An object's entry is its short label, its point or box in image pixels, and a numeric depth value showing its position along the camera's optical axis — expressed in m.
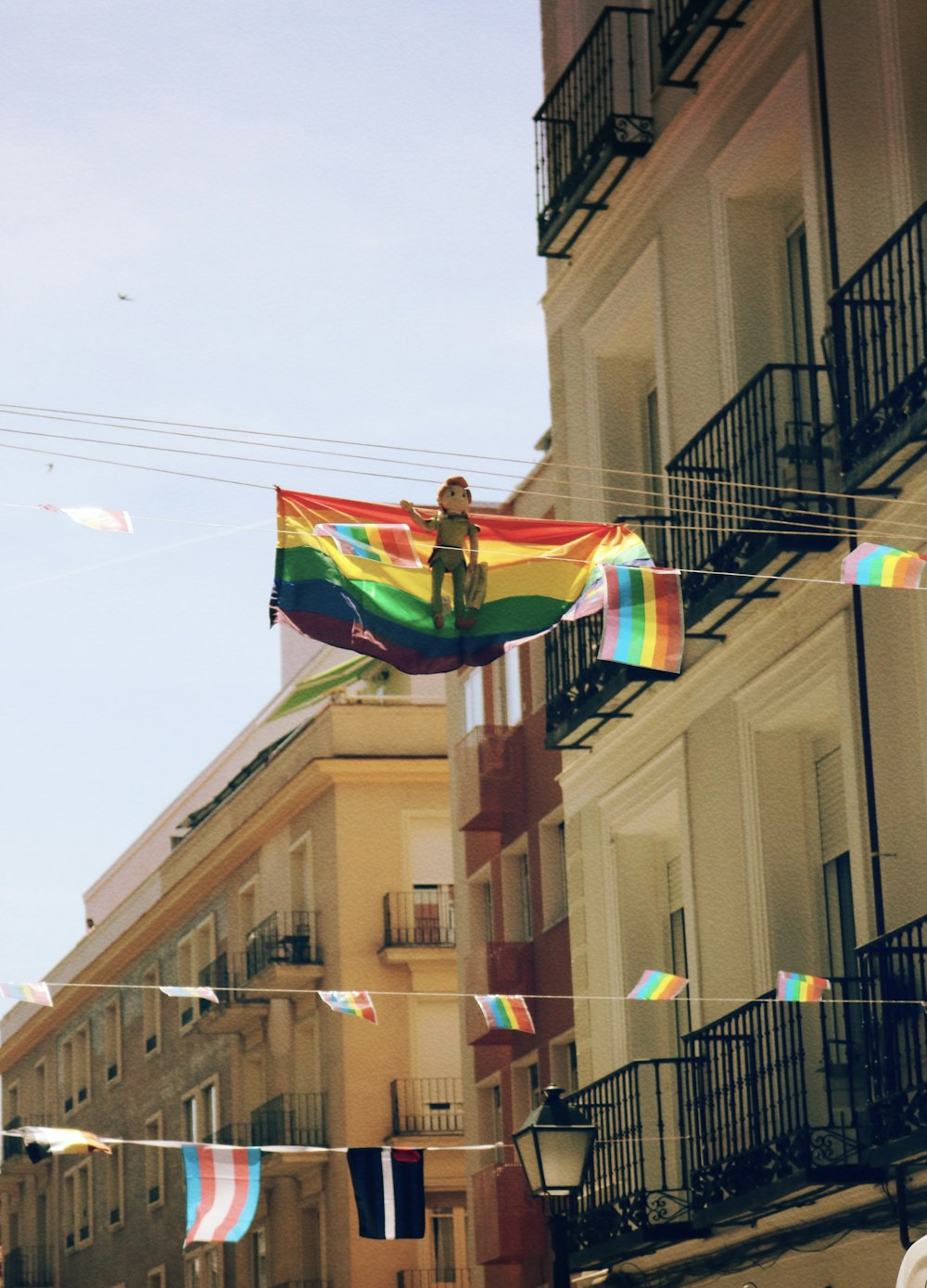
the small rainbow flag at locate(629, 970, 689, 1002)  16.47
